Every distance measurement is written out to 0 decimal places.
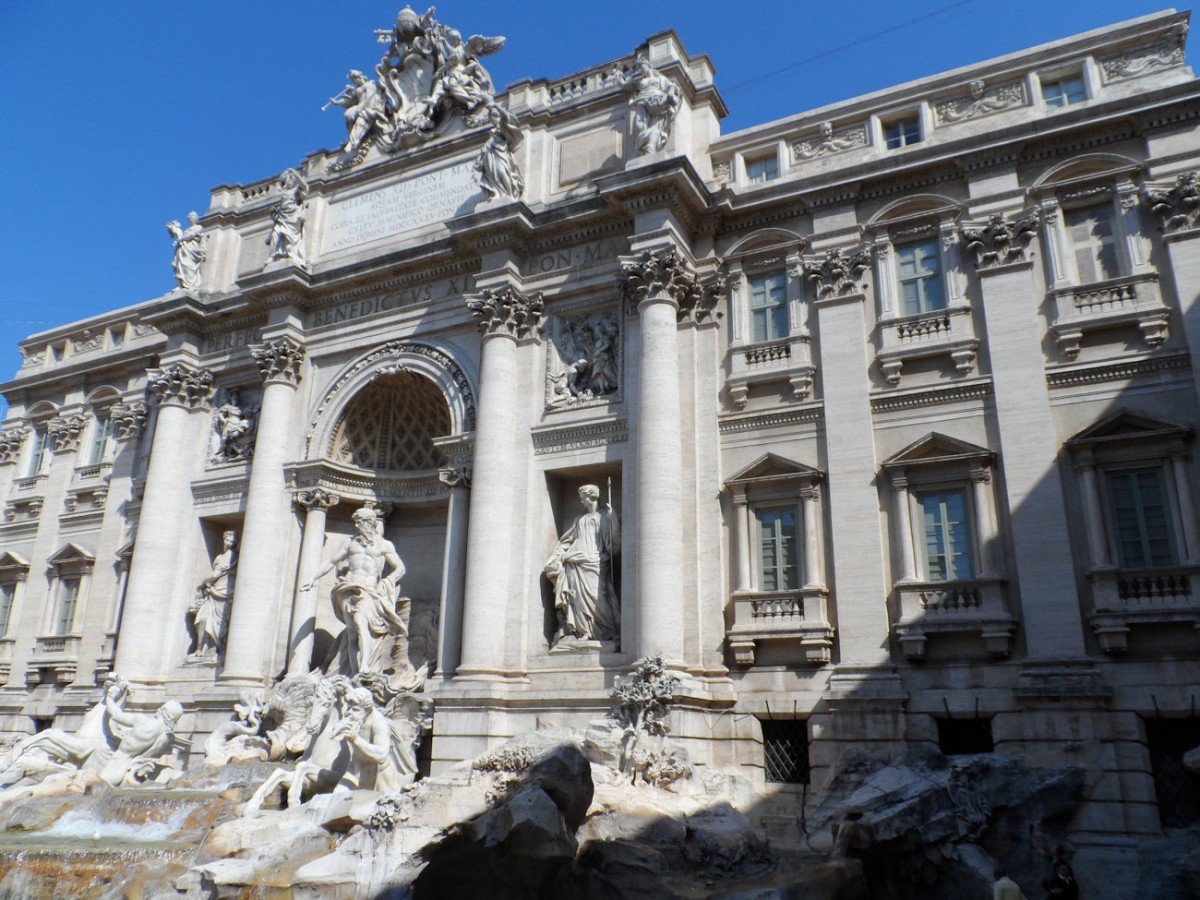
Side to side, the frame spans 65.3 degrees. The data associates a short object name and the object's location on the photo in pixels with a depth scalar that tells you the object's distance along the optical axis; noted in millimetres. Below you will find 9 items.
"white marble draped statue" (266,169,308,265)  23406
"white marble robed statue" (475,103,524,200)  20641
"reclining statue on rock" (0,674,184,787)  17984
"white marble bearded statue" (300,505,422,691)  19516
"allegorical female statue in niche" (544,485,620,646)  17766
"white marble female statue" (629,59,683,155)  19188
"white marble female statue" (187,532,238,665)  22141
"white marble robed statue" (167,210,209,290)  25188
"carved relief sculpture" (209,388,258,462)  23578
